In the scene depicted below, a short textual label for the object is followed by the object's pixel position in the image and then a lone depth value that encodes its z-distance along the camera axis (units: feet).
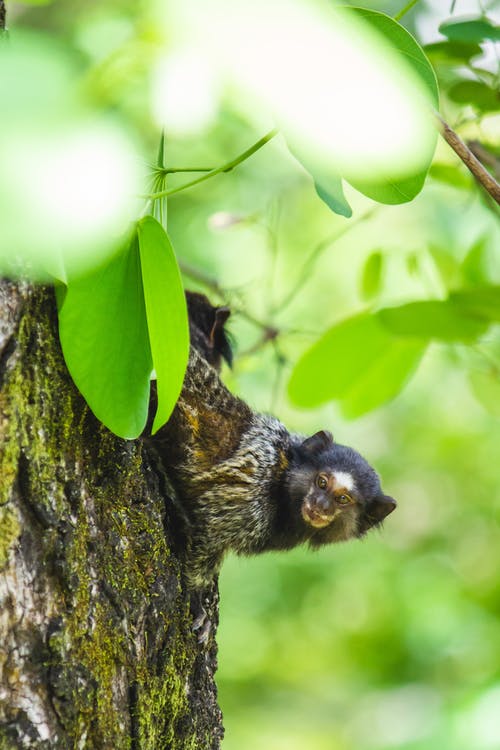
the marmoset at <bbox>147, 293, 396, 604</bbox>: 20.34
